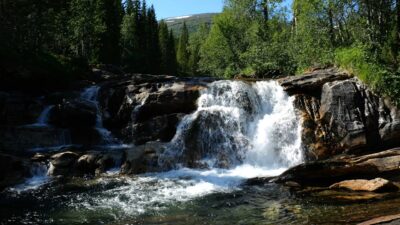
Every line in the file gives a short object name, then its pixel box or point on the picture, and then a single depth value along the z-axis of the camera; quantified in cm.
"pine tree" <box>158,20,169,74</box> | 8388
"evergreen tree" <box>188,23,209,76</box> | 8831
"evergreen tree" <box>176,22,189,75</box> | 10698
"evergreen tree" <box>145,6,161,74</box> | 7082
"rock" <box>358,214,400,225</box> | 722
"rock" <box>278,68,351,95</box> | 2230
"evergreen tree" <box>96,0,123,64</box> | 5922
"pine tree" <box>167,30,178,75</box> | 9006
